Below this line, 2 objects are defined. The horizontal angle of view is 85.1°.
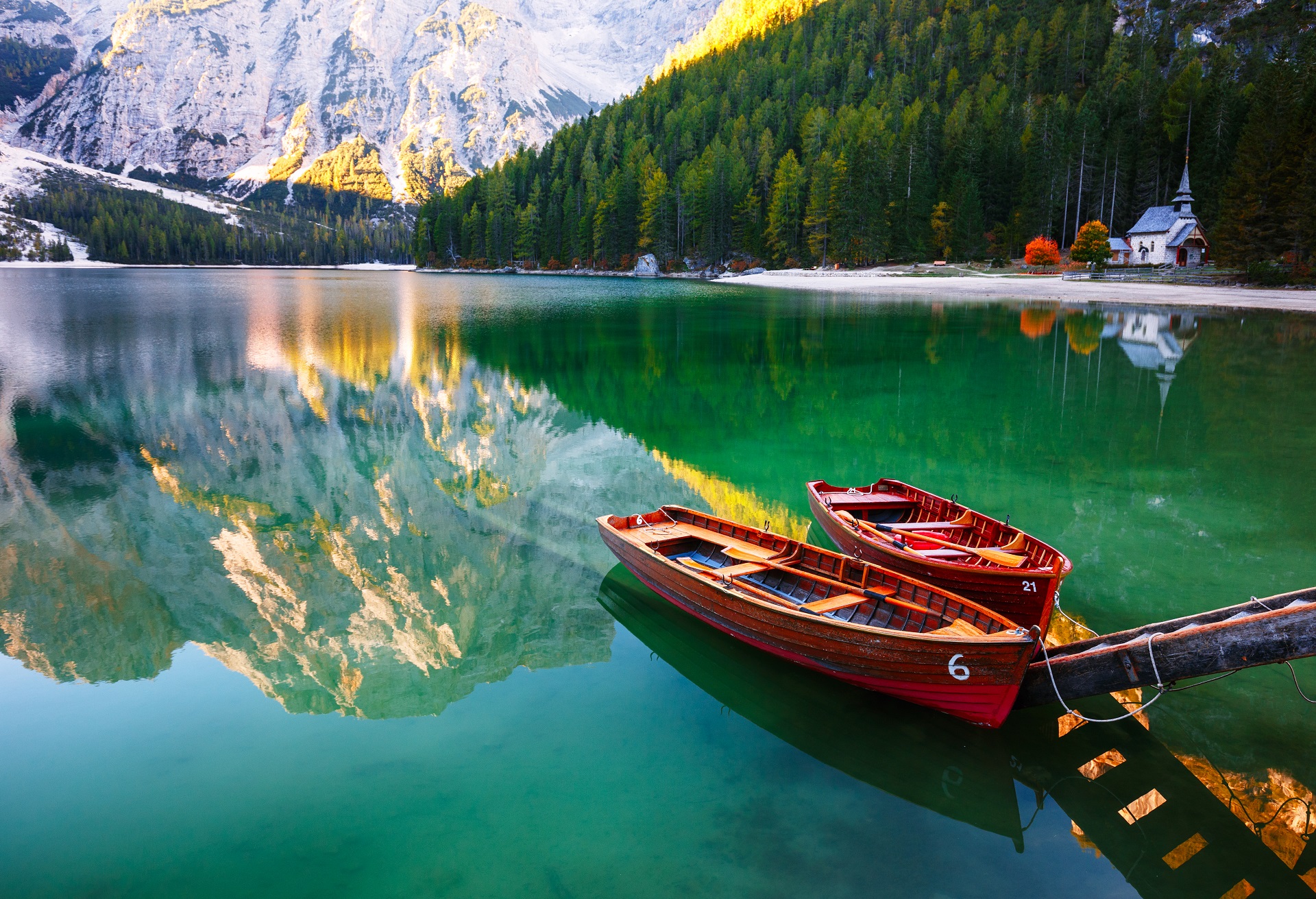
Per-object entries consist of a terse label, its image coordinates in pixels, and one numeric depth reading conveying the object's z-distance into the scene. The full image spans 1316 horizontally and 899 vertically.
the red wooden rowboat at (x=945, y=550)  8.80
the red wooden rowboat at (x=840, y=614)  7.27
